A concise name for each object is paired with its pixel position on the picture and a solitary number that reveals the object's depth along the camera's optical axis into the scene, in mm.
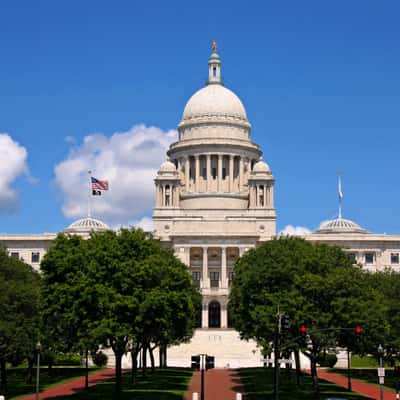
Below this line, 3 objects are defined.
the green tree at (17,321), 75250
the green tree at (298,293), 72750
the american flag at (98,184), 143875
